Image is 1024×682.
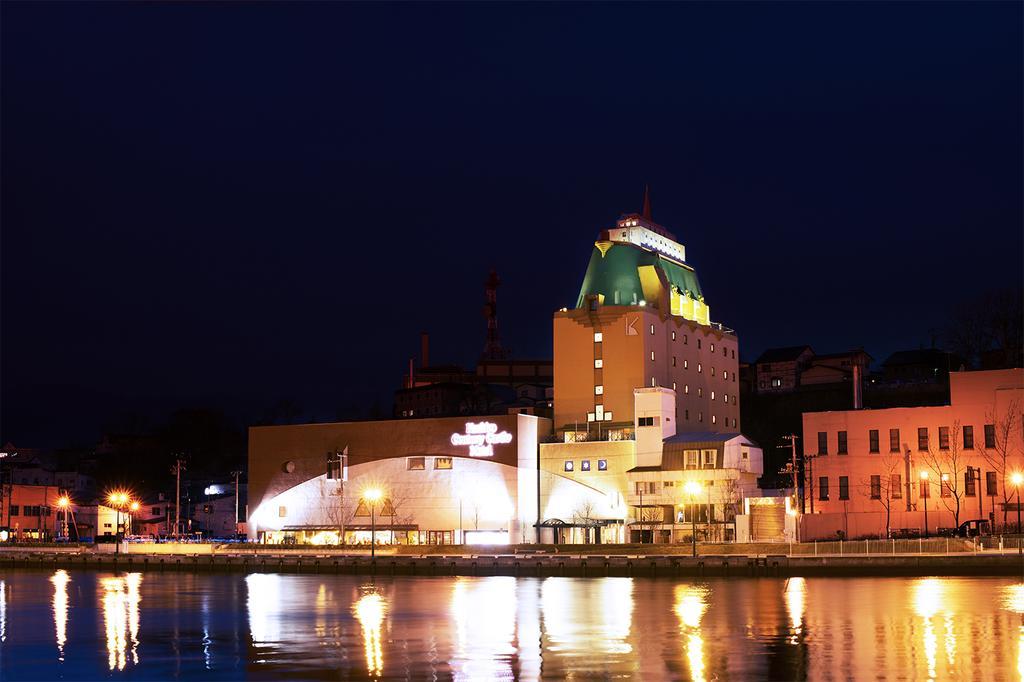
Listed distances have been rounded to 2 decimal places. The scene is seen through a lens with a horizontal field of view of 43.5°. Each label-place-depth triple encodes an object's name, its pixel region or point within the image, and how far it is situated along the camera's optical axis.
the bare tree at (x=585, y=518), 103.31
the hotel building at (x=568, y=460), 103.44
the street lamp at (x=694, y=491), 101.81
